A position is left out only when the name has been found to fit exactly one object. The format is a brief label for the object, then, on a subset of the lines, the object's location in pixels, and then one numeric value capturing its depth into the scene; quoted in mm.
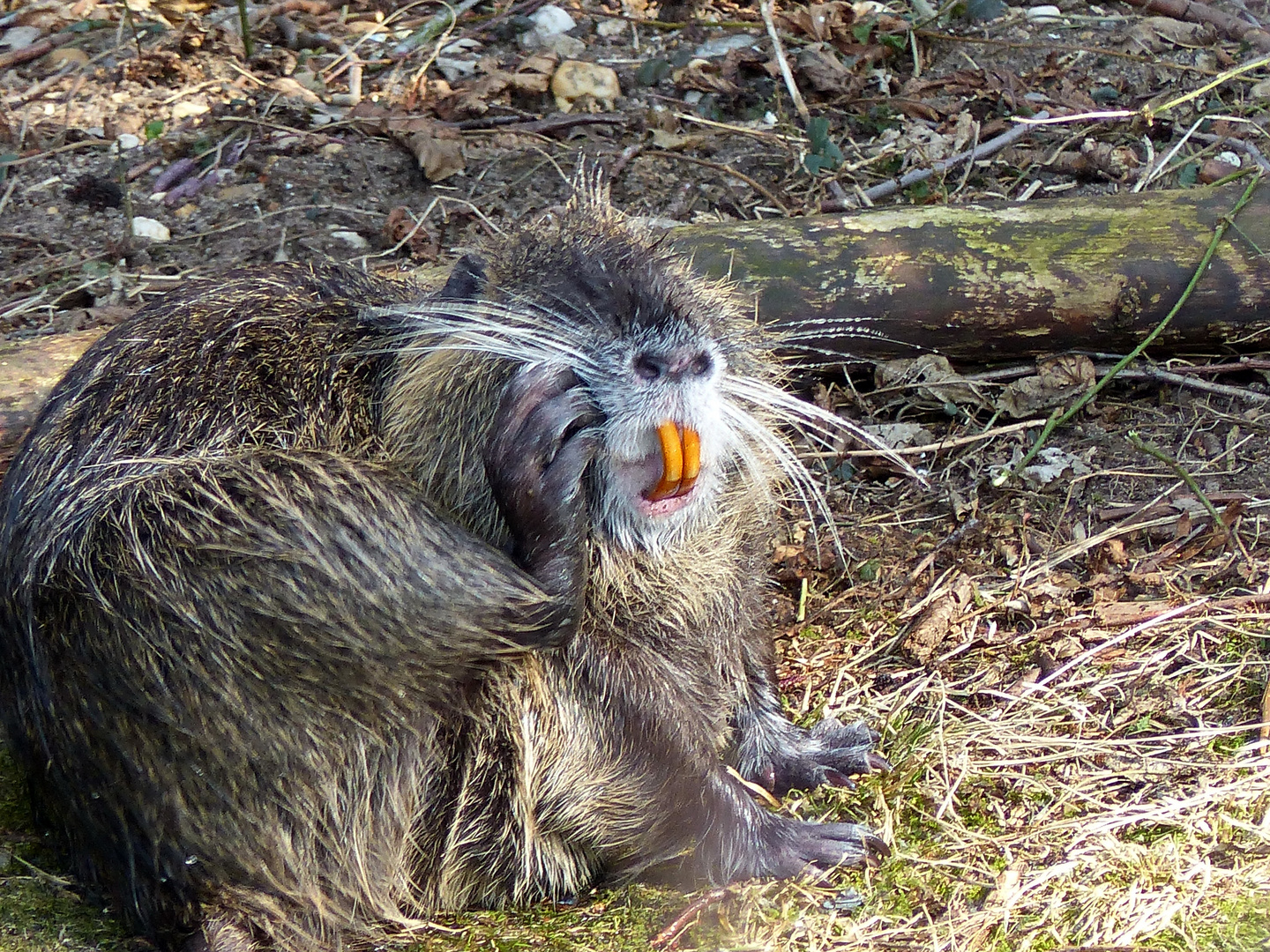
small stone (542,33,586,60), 11031
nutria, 4867
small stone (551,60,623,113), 10422
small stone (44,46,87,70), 11000
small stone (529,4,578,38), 11281
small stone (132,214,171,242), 9336
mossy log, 7672
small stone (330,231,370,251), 9156
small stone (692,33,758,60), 10922
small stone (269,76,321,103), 10562
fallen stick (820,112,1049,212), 9164
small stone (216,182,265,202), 9625
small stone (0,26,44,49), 11305
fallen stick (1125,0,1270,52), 10266
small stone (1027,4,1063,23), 10906
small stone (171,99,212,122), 10414
